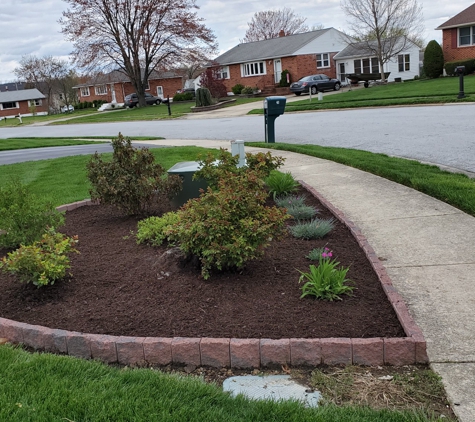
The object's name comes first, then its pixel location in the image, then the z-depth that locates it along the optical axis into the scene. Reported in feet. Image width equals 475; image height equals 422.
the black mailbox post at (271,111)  41.06
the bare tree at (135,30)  157.99
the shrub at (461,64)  125.59
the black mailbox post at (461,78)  69.97
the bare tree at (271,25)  268.82
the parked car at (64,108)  258.06
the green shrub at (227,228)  14.16
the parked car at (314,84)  132.98
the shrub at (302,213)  20.67
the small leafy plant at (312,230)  18.26
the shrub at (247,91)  156.04
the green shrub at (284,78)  155.74
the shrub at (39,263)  13.91
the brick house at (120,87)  217.56
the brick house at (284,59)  158.71
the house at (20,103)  276.82
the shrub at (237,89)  164.45
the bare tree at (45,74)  275.59
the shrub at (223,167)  20.40
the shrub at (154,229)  17.85
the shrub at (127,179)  20.44
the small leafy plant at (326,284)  13.38
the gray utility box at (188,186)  22.25
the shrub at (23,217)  16.99
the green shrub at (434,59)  130.72
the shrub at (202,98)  129.29
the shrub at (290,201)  21.91
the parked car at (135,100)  183.92
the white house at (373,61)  148.87
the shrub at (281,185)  24.14
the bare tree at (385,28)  129.49
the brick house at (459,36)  133.28
